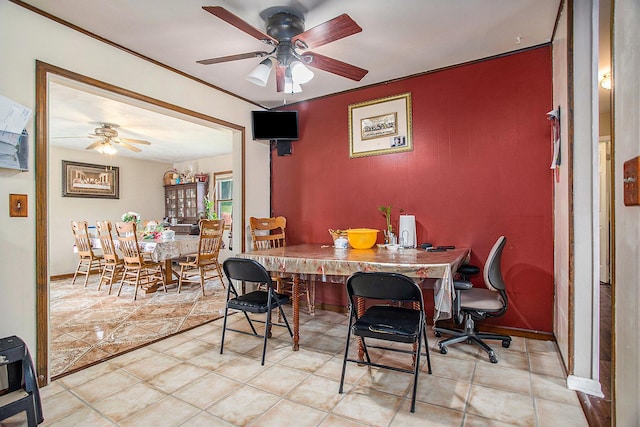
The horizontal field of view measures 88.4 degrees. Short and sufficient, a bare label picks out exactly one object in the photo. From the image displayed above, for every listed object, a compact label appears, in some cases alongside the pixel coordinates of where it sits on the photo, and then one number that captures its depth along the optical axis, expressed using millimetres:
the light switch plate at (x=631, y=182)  975
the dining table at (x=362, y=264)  2033
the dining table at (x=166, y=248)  4543
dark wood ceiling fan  2048
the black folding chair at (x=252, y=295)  2418
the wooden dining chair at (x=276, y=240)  3752
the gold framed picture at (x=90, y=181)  6258
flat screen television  4086
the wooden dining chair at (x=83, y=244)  5214
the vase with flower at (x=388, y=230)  3213
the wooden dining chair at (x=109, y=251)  4821
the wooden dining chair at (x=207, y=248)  4711
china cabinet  7359
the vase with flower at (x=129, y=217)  5273
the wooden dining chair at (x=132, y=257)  4500
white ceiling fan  4945
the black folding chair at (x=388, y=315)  1886
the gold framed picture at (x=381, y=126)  3465
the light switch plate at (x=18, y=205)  2111
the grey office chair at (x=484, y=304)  2451
